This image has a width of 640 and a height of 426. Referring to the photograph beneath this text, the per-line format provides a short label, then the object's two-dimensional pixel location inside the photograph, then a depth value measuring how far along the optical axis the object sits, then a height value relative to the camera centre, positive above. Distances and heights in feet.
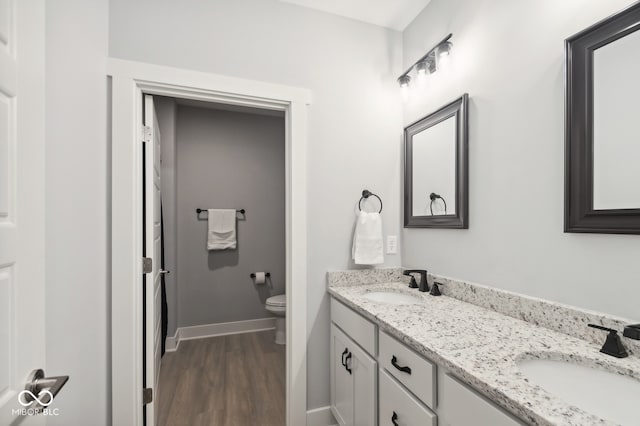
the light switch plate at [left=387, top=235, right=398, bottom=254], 6.53 -0.70
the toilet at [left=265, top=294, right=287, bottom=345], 9.59 -3.23
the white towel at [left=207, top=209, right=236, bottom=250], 10.45 -0.64
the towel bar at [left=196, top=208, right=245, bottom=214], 10.42 +0.07
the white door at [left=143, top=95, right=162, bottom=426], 5.32 -0.60
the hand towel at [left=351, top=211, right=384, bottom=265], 6.01 -0.57
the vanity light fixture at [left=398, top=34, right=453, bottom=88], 5.16 +2.84
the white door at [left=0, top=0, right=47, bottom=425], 1.88 +0.09
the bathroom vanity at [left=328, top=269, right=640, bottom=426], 2.34 -1.47
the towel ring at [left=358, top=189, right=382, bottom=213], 6.31 +0.38
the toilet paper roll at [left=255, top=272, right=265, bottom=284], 10.87 -2.42
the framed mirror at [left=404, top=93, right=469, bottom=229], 5.02 +0.82
